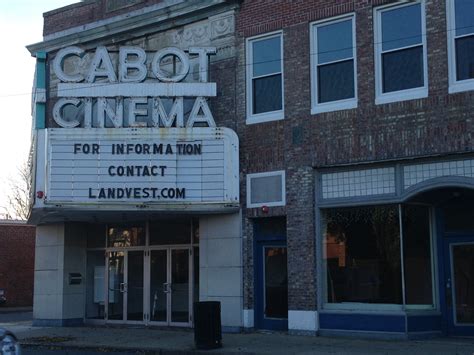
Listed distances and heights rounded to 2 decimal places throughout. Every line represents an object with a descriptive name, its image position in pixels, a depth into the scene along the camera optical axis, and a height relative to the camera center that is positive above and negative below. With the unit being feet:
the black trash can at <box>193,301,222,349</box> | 48.91 -3.70
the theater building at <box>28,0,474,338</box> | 50.62 +8.27
